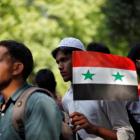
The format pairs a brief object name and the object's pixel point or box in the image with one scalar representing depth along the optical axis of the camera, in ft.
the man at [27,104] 12.40
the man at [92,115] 15.26
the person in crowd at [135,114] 17.67
